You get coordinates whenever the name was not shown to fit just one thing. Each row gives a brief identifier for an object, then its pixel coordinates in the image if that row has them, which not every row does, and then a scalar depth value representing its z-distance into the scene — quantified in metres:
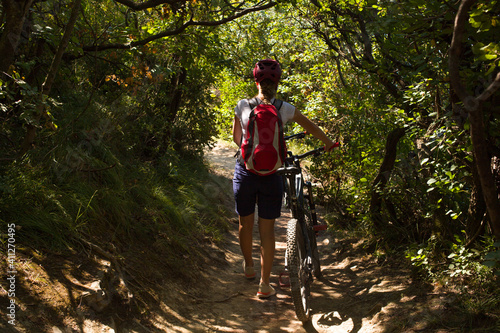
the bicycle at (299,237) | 3.39
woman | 3.70
